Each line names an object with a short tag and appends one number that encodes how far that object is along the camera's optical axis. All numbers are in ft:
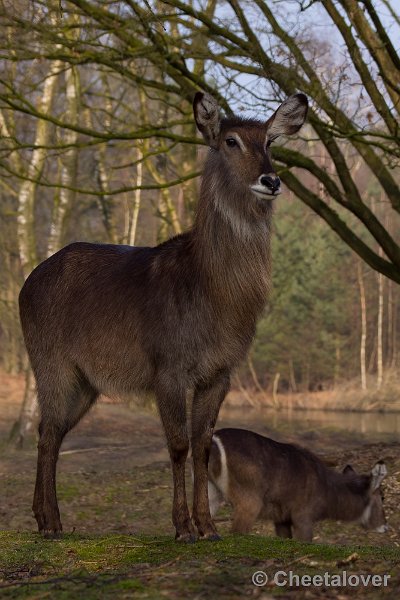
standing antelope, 35.96
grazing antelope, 57.77
